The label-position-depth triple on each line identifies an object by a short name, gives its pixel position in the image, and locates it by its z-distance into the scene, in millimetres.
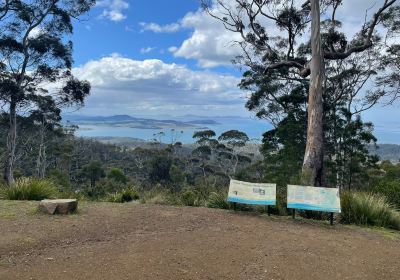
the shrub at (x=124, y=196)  11836
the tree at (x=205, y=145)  39656
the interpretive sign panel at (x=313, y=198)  8406
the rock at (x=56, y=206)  8195
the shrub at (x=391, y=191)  11443
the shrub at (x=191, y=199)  10562
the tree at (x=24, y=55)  22297
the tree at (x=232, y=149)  36250
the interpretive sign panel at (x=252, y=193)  8938
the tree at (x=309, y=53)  11953
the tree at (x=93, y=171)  46562
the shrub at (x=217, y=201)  9961
